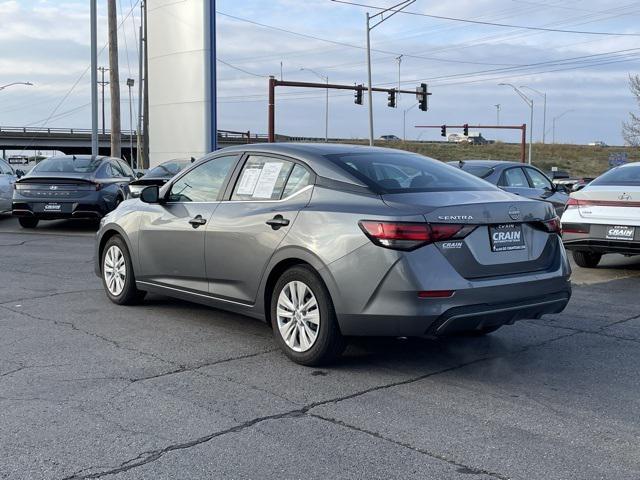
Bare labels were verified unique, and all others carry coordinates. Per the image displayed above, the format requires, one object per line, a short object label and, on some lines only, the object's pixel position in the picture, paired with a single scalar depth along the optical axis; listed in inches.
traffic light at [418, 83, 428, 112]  1705.5
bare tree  2050.9
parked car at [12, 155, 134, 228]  602.5
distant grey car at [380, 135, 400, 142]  4033.0
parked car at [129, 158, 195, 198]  603.2
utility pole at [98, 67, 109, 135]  3299.7
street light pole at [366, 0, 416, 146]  1516.5
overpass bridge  3870.6
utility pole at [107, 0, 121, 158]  1152.8
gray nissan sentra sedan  199.5
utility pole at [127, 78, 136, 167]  2518.8
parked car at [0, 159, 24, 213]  681.6
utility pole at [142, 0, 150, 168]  1713.8
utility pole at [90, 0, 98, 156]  1083.3
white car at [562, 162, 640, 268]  393.4
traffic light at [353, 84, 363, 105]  1568.7
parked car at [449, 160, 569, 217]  516.4
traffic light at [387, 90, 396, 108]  1658.0
